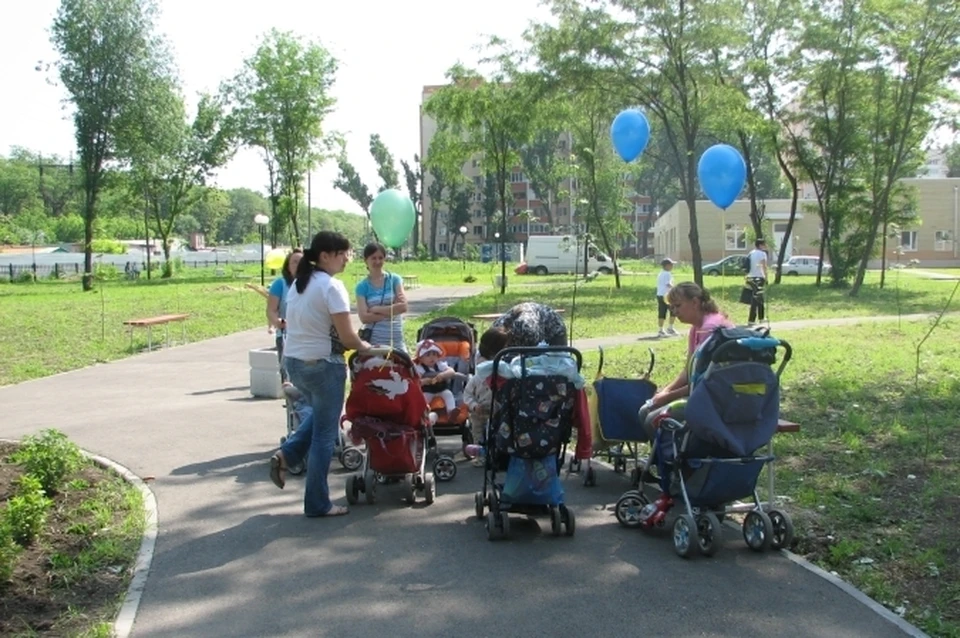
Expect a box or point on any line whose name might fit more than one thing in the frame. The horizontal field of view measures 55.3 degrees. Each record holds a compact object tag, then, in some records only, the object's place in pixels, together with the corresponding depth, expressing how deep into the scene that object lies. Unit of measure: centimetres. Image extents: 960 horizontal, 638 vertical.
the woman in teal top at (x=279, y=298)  831
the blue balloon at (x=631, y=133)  1262
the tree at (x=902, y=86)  2830
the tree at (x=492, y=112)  2944
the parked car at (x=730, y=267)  4775
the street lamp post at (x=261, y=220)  3787
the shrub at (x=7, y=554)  489
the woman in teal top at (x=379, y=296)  785
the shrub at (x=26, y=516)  552
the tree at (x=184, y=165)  5566
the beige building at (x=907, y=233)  6301
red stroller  625
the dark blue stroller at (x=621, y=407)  682
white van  5562
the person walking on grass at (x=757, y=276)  1830
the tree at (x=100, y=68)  4362
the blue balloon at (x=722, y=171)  1034
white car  5228
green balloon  909
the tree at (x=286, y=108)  5022
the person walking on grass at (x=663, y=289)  1839
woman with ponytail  602
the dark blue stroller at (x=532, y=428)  557
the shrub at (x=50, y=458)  686
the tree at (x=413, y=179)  9955
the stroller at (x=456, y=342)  819
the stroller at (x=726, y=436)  525
